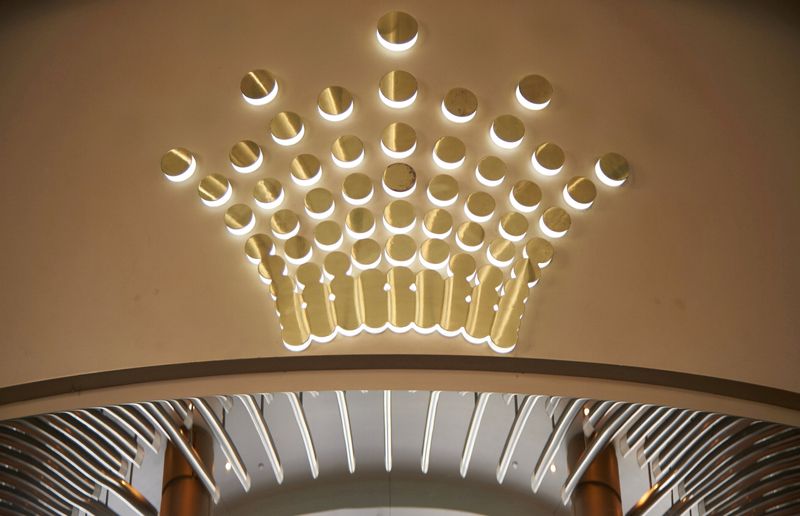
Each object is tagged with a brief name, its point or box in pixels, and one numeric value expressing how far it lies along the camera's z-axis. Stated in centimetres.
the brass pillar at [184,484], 536
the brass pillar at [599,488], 531
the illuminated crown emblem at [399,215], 419
